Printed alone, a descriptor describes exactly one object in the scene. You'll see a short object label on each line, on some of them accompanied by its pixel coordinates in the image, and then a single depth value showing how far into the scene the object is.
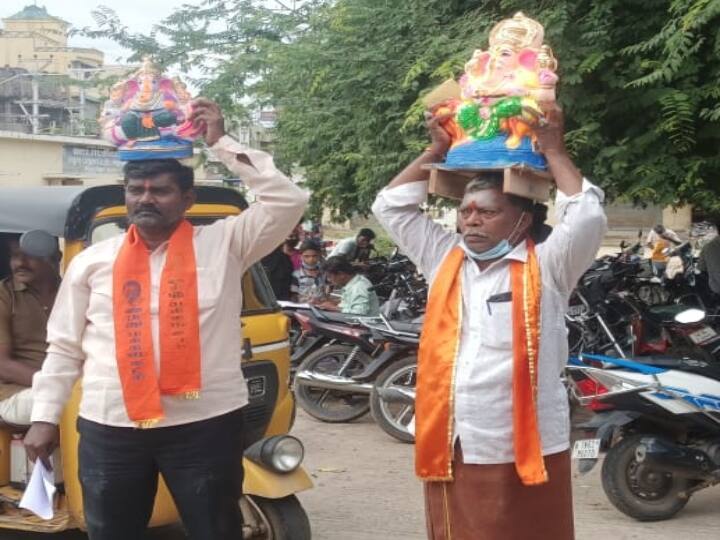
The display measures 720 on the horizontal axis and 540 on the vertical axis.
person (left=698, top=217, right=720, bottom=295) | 8.50
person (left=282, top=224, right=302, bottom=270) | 11.68
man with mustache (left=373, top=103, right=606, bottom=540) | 2.77
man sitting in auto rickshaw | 4.66
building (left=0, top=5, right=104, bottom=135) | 33.41
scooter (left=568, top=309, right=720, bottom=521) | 5.21
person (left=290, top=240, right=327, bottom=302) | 10.69
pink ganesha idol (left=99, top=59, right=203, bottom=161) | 3.21
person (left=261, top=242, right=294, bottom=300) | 10.36
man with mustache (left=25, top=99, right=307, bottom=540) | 3.04
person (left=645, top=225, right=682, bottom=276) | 15.32
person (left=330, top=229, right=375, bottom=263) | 12.97
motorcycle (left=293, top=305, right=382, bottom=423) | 7.88
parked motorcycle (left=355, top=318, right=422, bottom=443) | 7.48
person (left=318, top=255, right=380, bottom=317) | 8.30
